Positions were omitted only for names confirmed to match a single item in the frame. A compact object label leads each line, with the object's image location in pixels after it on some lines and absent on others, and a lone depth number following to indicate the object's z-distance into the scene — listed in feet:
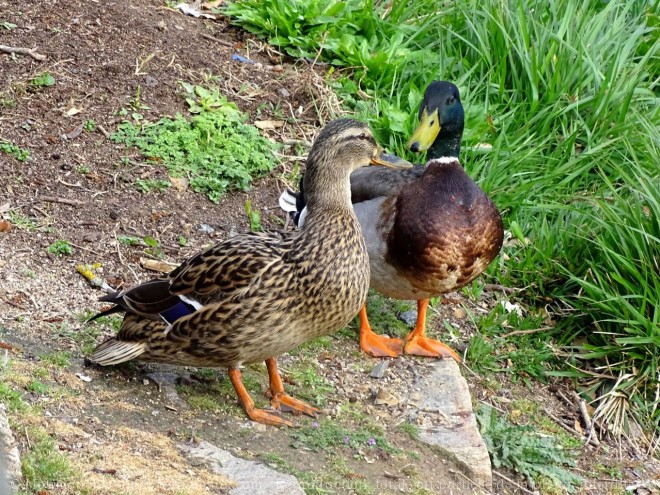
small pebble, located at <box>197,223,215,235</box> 33.35
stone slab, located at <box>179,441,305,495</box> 20.35
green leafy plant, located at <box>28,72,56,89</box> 35.83
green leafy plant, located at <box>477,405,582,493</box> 27.37
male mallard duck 29.32
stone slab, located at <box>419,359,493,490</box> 25.40
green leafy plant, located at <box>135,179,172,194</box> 33.83
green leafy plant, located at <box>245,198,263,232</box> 34.50
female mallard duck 23.39
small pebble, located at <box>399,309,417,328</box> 33.68
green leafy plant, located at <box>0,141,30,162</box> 33.19
